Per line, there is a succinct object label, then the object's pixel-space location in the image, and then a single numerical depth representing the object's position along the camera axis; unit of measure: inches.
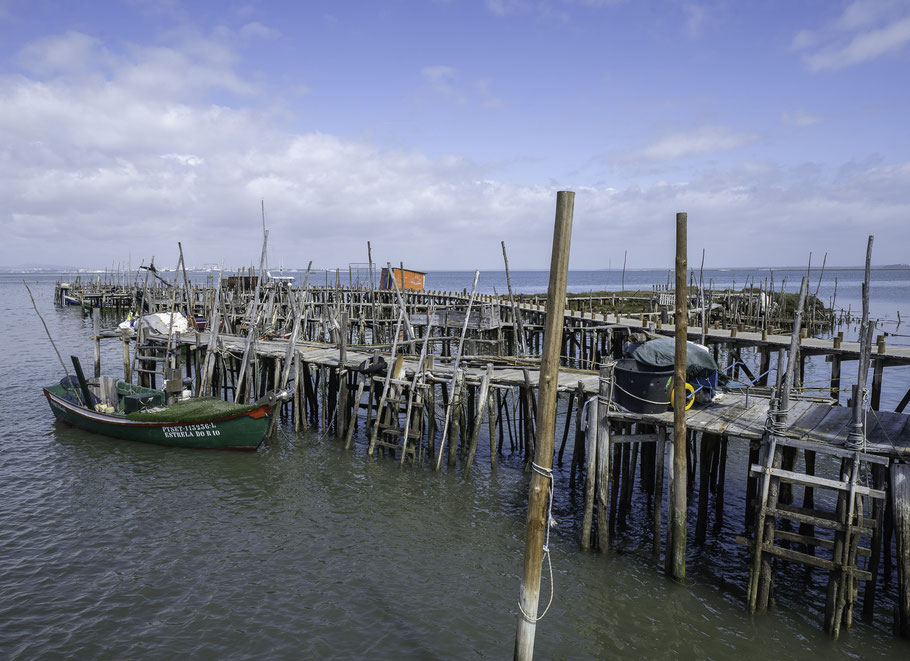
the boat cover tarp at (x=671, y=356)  421.7
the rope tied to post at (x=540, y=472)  222.4
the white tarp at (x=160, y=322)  880.3
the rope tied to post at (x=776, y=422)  360.5
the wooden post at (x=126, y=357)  885.8
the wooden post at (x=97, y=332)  822.3
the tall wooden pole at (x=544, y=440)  213.5
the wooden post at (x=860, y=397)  328.2
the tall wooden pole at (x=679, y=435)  345.7
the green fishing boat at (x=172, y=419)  642.2
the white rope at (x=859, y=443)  328.5
